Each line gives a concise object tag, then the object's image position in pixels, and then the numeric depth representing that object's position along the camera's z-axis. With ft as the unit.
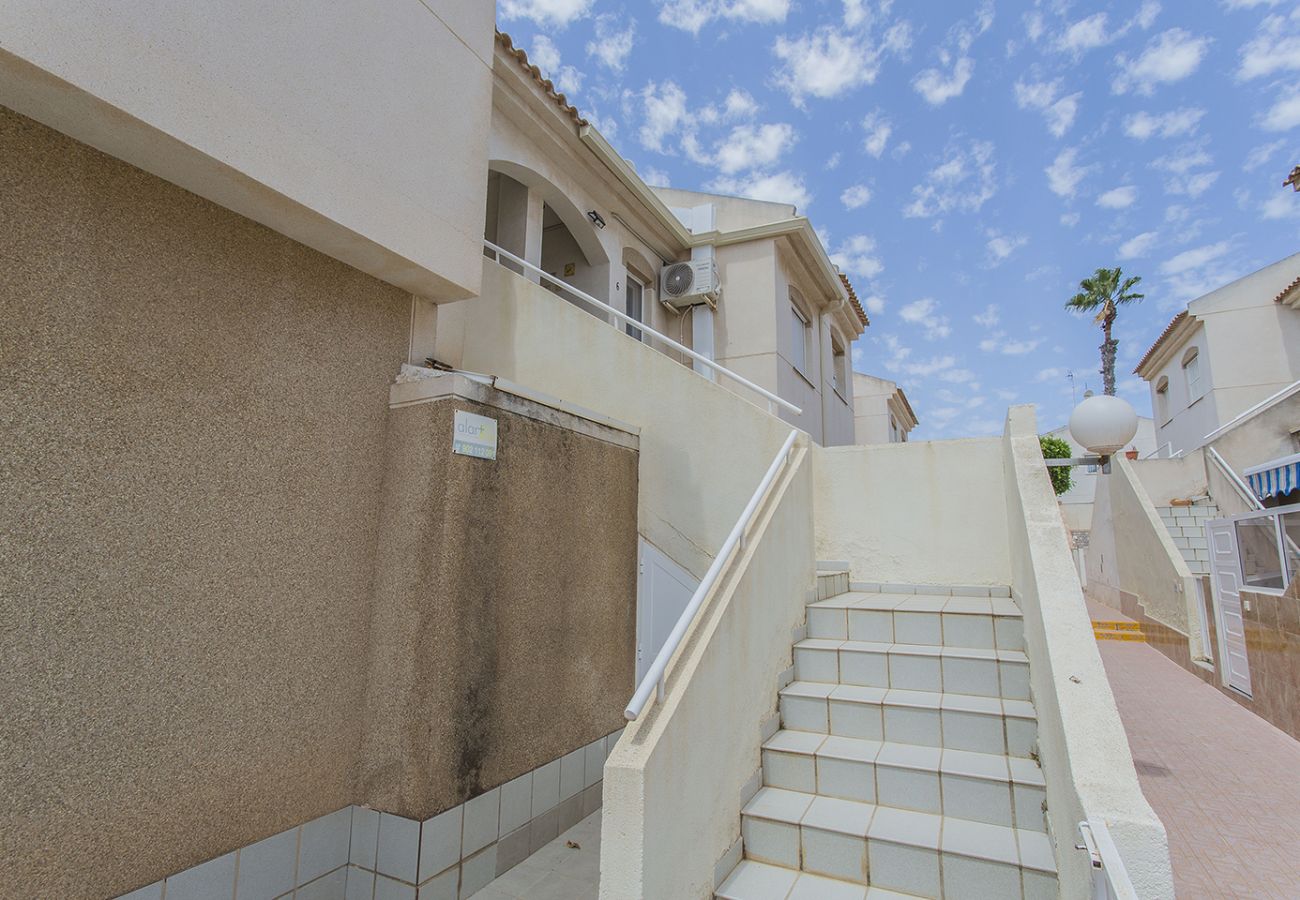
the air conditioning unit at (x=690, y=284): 36.63
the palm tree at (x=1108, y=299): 105.91
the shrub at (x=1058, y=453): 96.12
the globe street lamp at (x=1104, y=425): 20.43
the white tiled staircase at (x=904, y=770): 11.35
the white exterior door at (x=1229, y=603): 28.32
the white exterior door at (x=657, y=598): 20.15
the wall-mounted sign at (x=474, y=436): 14.12
